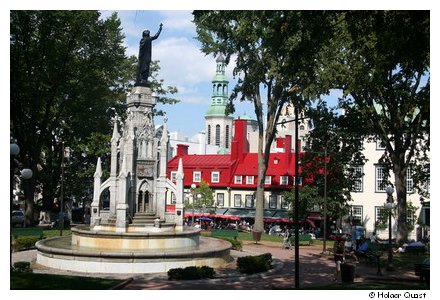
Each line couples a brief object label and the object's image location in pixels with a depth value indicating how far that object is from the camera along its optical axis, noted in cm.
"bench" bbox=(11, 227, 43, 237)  3209
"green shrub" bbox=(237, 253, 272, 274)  2225
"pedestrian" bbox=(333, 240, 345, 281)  2141
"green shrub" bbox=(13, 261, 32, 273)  2131
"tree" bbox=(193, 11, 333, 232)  3179
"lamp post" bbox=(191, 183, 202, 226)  5502
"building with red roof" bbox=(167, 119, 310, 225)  5872
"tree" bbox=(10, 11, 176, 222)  3644
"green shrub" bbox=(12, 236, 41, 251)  2887
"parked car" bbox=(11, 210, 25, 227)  4689
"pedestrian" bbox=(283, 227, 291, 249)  3376
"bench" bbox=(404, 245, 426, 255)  3186
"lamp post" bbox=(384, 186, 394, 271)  2491
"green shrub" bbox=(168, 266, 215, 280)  2044
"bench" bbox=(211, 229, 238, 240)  3727
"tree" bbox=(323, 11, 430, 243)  2997
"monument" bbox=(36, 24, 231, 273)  2294
